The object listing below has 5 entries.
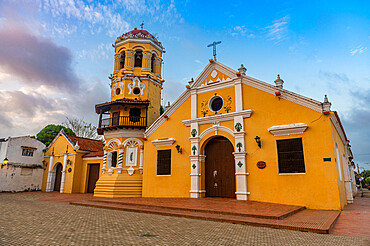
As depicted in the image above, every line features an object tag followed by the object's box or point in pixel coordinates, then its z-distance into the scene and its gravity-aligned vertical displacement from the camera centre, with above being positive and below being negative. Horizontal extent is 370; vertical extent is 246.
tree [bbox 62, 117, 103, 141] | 36.78 +7.09
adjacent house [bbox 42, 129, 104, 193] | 21.38 +1.18
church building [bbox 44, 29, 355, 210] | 10.91 +2.11
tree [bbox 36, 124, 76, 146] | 36.61 +6.64
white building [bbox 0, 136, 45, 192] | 22.20 +1.30
